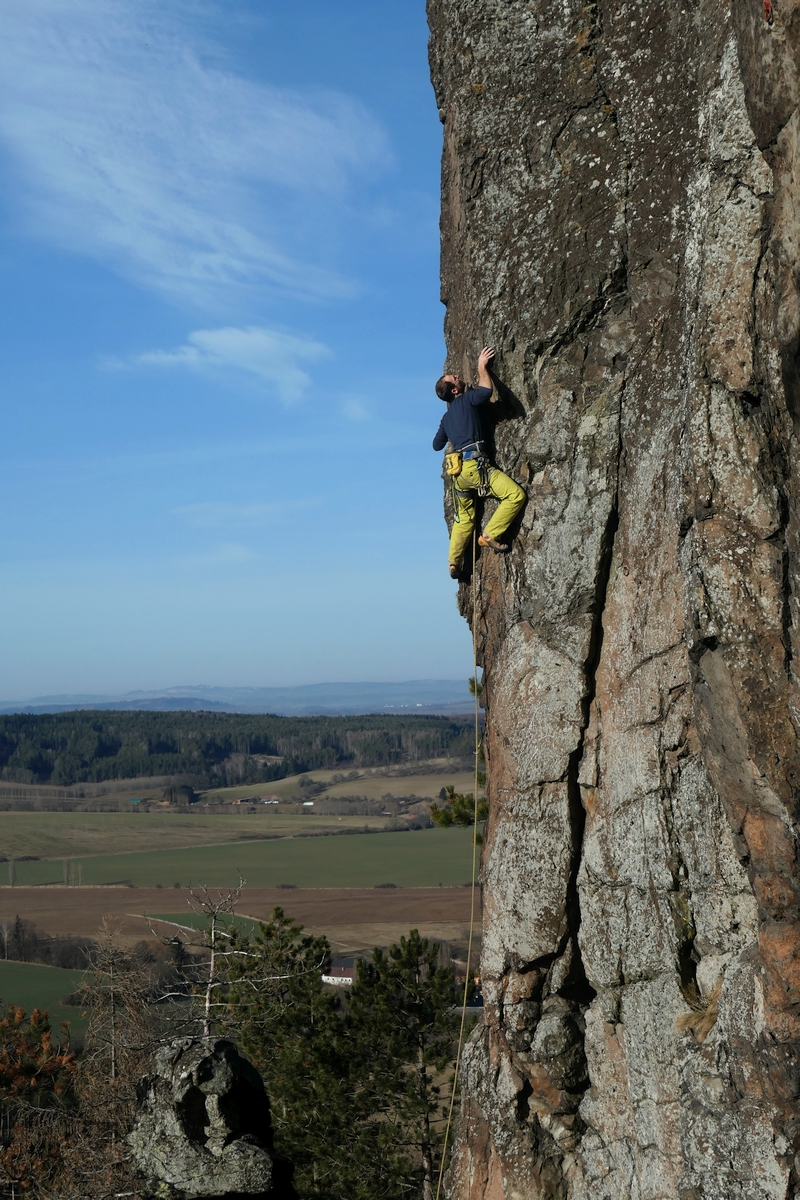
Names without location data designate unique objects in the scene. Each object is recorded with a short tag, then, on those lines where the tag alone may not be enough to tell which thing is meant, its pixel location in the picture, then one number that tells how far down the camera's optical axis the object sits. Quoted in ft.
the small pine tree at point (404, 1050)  66.69
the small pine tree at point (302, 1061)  65.26
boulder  26.94
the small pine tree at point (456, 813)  60.13
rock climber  33.94
